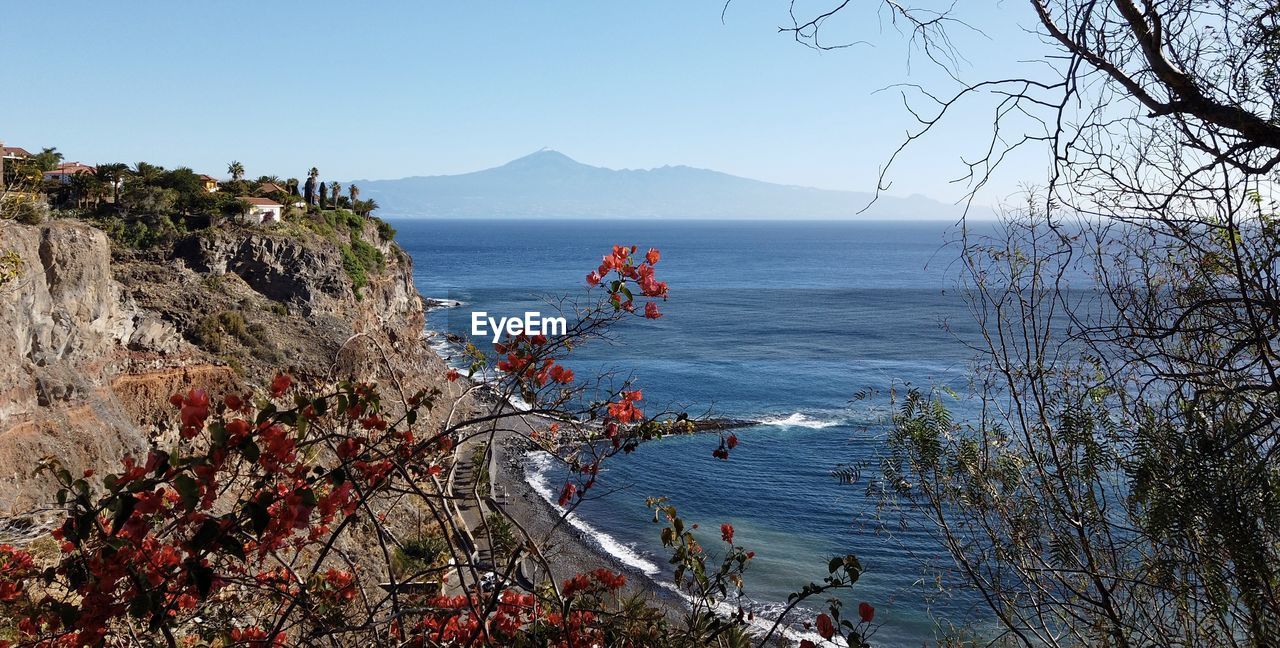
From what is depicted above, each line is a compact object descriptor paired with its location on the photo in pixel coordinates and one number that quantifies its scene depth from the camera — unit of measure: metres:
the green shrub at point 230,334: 26.03
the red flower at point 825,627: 3.41
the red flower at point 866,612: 3.62
